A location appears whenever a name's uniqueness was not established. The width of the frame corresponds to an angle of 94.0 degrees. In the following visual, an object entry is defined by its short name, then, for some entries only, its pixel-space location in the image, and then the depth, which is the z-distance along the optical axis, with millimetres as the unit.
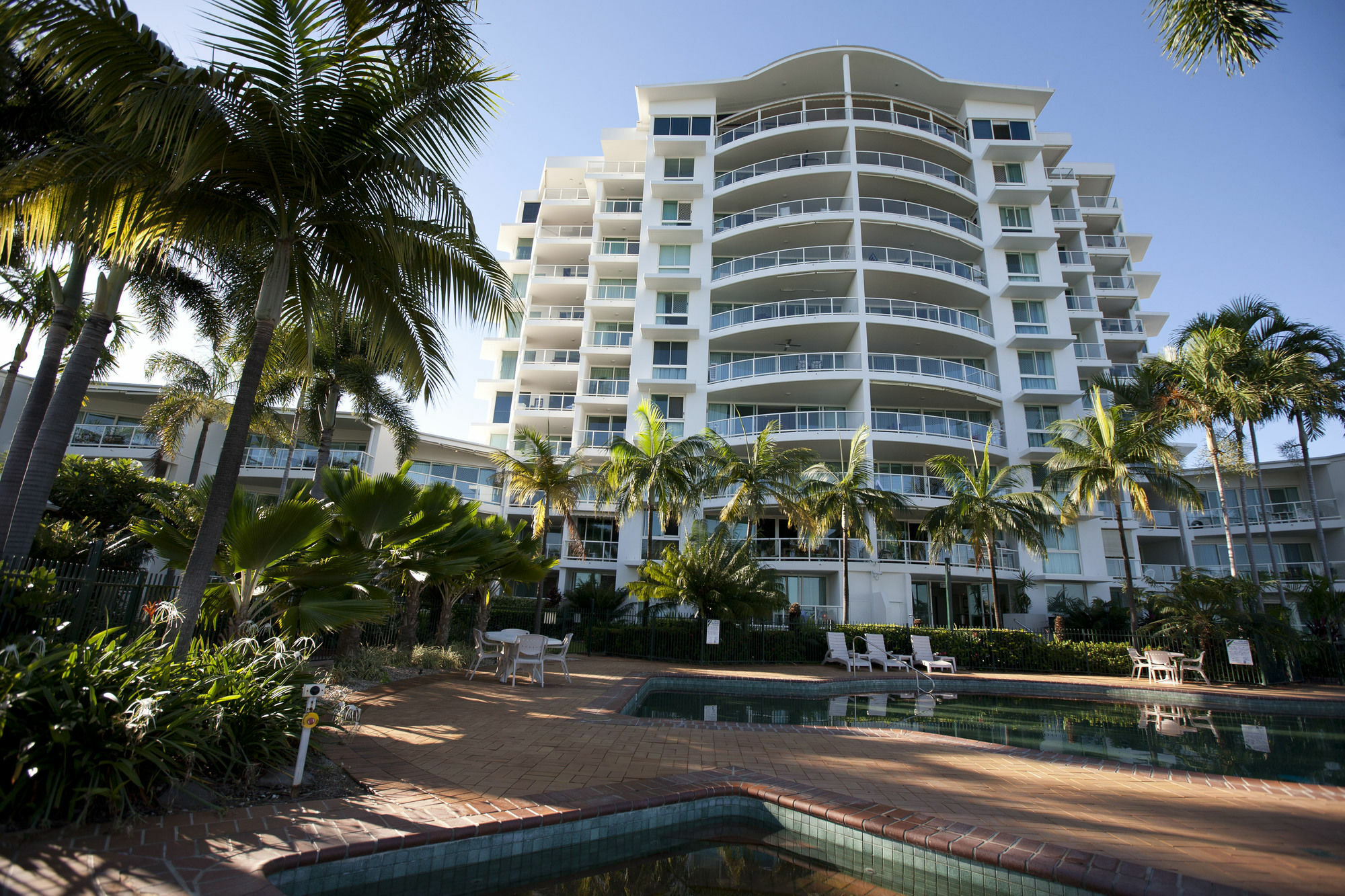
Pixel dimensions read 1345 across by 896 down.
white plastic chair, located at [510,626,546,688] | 10836
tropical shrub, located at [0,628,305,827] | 3557
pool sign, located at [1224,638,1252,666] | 15305
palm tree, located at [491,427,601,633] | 21109
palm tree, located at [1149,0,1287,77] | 4988
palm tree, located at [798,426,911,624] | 19969
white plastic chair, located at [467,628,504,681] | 11695
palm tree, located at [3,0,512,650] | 4738
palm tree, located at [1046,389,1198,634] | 20281
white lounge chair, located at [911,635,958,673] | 15938
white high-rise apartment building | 26016
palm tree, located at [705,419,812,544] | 20375
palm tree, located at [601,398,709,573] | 20531
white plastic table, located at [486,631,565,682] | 11258
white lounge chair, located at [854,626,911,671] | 16406
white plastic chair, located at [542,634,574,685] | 11519
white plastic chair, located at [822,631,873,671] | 15883
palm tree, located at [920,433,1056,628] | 19562
